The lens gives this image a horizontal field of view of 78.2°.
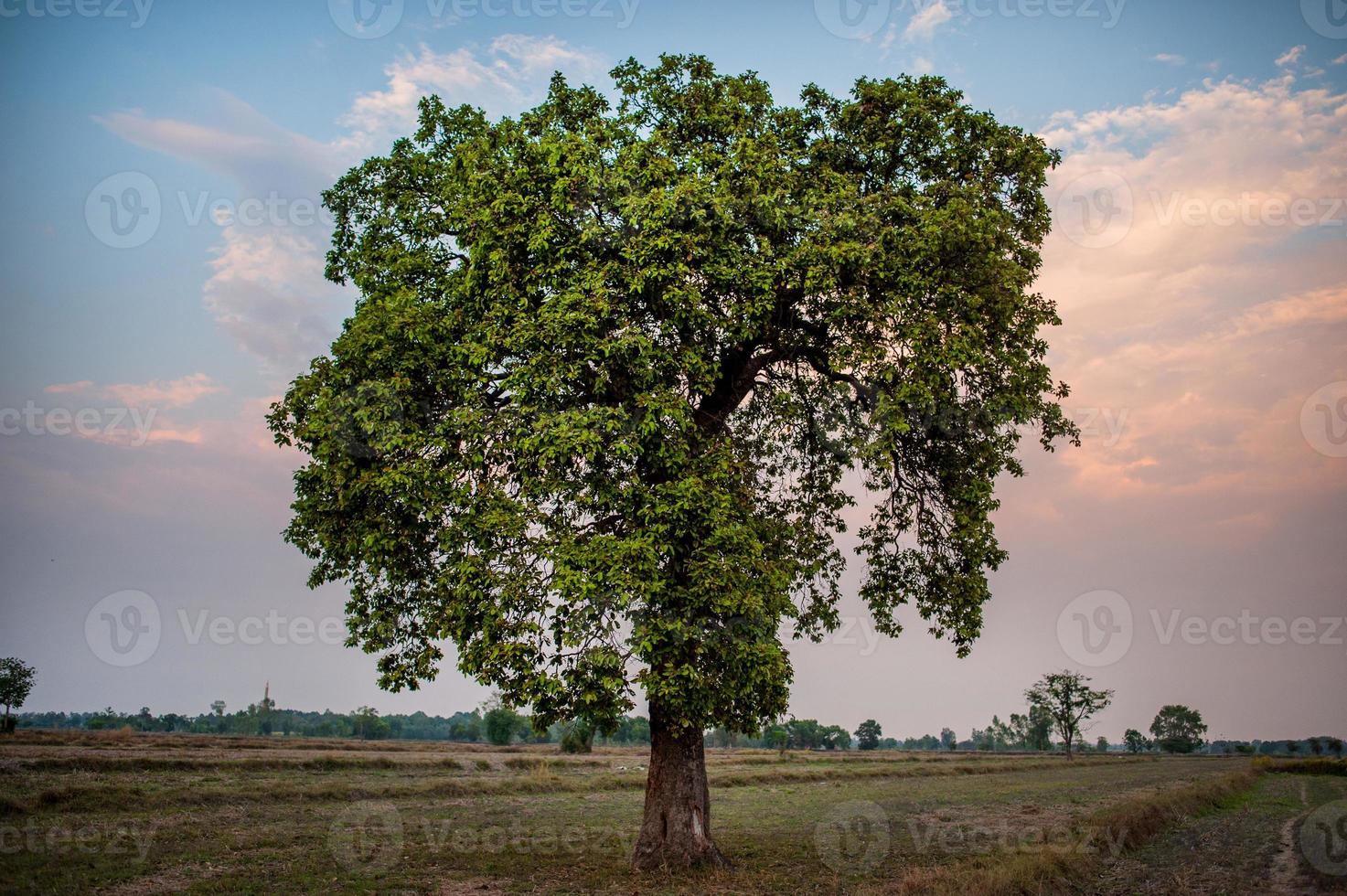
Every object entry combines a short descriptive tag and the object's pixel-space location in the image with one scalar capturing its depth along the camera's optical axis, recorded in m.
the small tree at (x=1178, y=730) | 172.88
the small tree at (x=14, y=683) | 75.38
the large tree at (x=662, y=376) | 15.52
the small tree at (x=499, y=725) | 108.62
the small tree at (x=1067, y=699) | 118.19
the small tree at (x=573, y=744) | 70.79
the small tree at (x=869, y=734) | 187.62
